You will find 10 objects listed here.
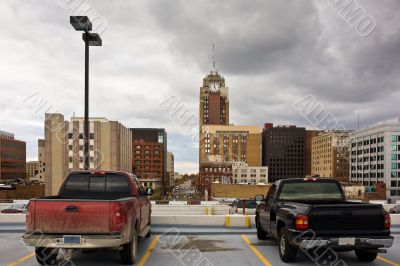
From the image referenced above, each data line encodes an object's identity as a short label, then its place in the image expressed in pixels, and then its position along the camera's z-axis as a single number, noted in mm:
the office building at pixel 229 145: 196000
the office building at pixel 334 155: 163625
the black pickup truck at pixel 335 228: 7625
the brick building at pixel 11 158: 134325
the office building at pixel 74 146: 91250
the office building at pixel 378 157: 120375
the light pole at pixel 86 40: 13906
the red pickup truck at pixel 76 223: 7148
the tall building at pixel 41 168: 168938
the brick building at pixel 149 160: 184750
